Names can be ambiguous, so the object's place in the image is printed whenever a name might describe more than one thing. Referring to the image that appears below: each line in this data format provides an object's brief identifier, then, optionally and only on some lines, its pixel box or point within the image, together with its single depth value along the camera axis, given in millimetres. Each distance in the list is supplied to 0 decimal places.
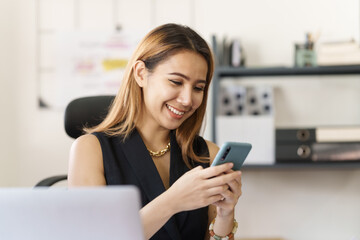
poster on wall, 2668
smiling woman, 1237
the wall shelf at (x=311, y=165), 2355
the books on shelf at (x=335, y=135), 2346
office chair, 1677
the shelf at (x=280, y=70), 2408
